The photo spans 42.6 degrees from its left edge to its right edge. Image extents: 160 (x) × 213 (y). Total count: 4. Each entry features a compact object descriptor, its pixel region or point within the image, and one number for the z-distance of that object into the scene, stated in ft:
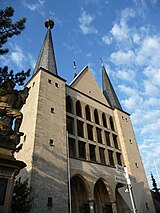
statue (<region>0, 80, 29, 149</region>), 22.67
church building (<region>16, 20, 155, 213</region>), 41.11
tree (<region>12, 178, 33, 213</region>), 29.86
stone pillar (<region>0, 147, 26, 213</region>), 19.56
